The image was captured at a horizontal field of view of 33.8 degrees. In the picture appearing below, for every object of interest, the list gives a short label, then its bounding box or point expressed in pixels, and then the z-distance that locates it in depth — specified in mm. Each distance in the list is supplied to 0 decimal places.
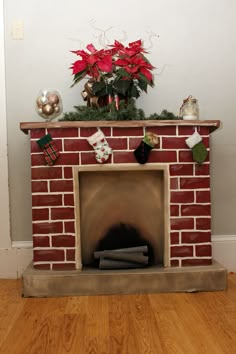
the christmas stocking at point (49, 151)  2023
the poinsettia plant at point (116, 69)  2072
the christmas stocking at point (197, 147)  2056
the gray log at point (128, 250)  2119
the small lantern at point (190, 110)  2125
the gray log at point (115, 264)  2074
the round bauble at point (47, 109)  2074
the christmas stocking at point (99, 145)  2025
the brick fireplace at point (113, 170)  2053
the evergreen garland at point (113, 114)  2062
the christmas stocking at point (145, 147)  2025
